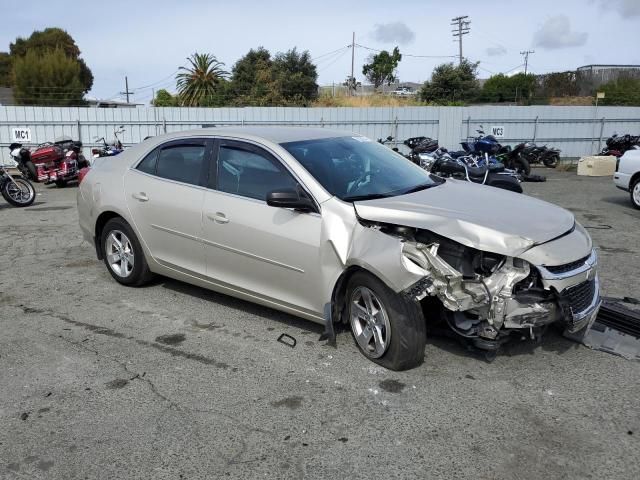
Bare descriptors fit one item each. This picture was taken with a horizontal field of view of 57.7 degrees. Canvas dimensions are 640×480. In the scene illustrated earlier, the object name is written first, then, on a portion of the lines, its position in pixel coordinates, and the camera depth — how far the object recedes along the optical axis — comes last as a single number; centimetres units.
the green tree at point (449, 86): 4041
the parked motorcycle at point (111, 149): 1498
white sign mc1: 1856
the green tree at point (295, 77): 3812
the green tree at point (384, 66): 6888
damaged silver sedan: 371
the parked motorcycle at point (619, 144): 1952
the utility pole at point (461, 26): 5698
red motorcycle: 1445
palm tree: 4612
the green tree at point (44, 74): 4129
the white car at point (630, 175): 1066
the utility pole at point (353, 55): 6373
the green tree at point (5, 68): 6644
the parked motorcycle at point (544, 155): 2019
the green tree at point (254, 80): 3709
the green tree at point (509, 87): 4091
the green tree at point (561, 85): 4156
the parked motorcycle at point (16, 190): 1176
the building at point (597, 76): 4084
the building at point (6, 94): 4047
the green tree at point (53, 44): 6200
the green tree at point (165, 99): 4432
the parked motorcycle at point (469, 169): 865
